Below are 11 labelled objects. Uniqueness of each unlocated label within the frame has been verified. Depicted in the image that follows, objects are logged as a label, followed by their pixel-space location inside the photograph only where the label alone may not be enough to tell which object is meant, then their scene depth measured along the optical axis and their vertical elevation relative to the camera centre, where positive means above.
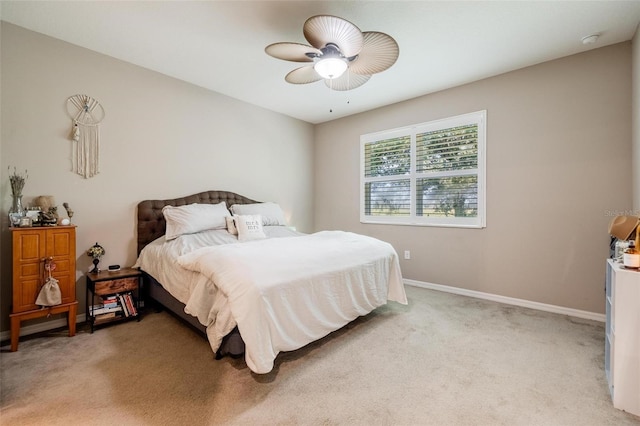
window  3.44 +0.54
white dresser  1.51 -0.71
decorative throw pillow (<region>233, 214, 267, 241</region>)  3.11 -0.17
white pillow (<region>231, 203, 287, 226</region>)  3.60 +0.02
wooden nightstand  2.48 -0.79
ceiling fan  1.78 +1.17
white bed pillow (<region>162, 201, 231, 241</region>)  2.92 -0.07
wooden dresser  2.12 -0.45
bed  1.74 -0.49
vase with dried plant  2.22 +0.12
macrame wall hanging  2.66 +0.77
